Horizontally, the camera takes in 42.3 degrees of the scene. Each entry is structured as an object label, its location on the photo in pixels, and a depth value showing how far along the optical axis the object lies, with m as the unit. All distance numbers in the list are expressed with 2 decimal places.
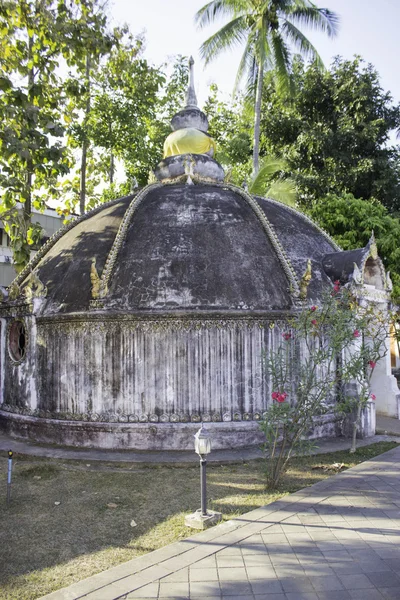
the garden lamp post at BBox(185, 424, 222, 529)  6.04
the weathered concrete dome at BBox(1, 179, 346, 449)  9.79
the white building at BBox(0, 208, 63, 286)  24.58
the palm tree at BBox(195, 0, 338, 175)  21.25
